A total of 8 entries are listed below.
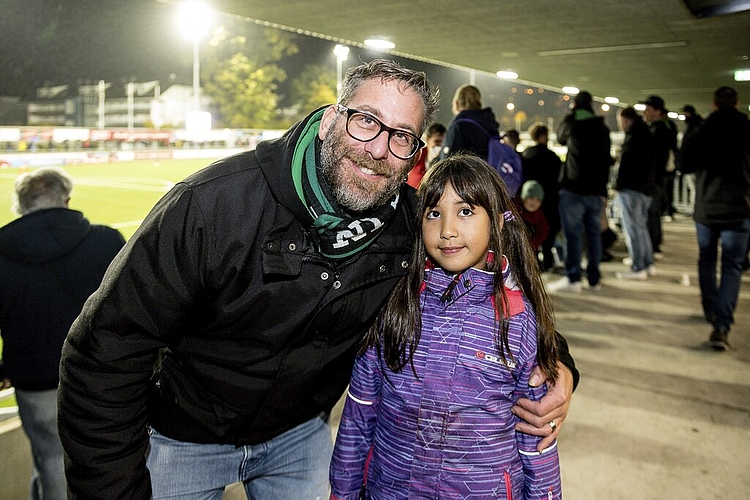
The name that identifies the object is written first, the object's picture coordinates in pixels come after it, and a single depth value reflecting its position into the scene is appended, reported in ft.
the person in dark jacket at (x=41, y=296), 9.66
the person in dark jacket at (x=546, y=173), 26.66
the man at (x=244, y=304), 5.28
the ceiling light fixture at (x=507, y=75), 35.01
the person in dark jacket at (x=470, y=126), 17.79
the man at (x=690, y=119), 20.07
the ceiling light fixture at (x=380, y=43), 23.29
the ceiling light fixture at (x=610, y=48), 25.23
